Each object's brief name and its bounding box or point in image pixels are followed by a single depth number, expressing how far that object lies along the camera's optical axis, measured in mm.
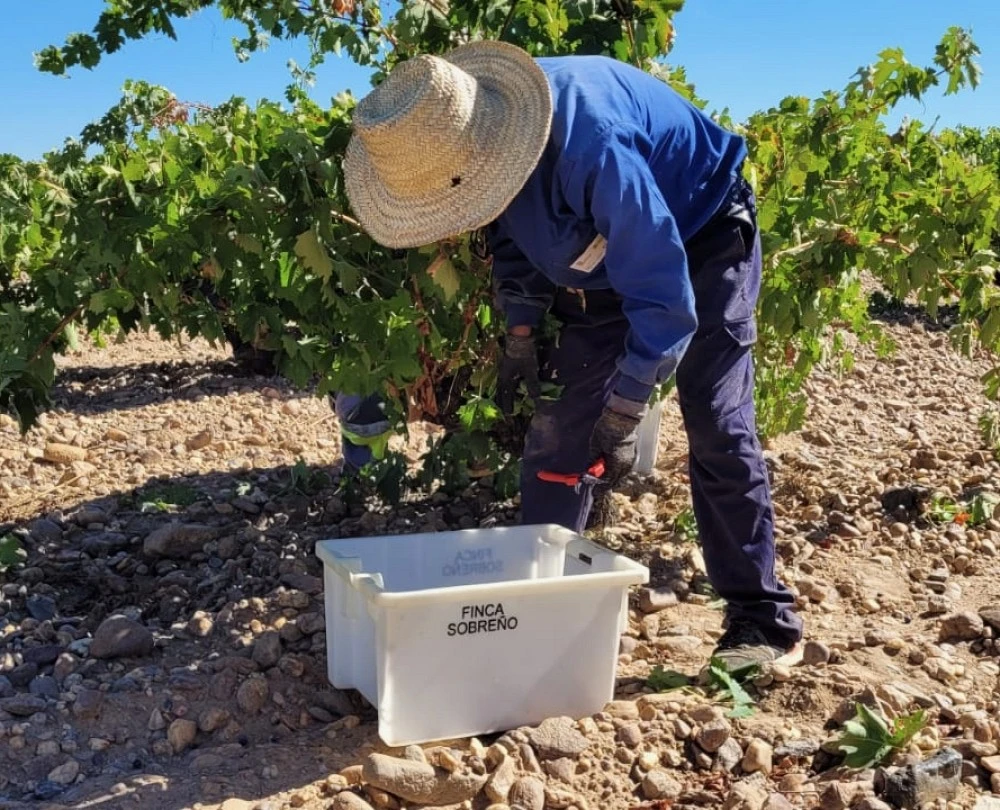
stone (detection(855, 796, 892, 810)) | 2180
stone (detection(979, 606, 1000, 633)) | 3168
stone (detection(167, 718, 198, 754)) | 2600
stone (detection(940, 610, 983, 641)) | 3159
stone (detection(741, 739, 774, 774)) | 2410
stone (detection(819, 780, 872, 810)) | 2232
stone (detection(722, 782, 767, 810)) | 2230
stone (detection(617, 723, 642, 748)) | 2480
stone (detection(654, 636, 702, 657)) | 3014
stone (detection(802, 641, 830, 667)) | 2953
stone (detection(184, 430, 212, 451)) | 5082
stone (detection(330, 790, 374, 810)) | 2203
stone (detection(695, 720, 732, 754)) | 2461
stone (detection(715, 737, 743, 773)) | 2420
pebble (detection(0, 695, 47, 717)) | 2689
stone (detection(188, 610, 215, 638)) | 3133
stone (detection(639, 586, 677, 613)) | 3330
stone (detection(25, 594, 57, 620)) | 3275
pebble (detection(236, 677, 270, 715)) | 2725
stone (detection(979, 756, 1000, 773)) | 2363
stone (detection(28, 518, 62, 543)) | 3875
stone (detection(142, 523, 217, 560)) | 3680
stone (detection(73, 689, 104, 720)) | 2680
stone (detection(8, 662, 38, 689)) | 2895
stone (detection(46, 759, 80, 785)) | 2457
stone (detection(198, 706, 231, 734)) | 2660
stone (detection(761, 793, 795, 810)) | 2227
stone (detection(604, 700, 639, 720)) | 2596
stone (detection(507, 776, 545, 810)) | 2258
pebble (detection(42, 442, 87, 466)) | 4801
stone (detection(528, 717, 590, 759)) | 2424
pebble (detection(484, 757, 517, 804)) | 2281
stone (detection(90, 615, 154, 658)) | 2982
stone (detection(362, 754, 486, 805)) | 2258
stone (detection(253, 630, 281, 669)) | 2908
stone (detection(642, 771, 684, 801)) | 2330
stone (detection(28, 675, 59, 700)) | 2811
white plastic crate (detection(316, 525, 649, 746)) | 2428
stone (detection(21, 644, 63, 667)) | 2990
